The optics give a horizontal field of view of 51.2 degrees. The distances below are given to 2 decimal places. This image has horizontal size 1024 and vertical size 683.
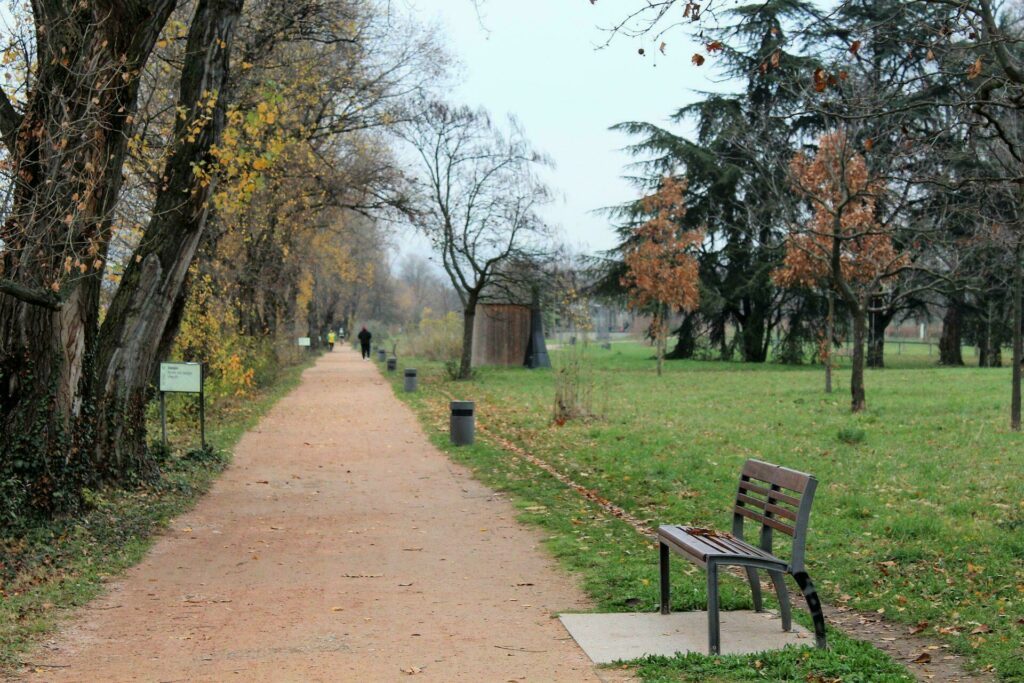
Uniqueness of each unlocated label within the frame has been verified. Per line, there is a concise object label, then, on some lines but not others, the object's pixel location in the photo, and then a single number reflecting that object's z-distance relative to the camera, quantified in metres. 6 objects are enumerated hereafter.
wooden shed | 42.59
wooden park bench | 5.65
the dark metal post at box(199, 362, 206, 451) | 15.09
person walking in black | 57.94
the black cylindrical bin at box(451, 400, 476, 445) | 16.61
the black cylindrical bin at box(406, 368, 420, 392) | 29.17
